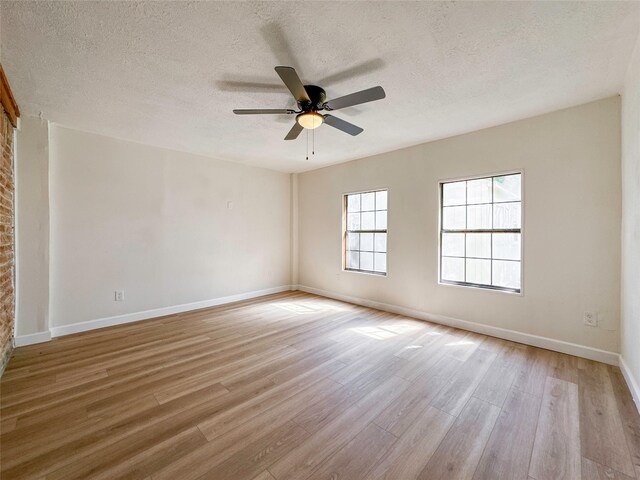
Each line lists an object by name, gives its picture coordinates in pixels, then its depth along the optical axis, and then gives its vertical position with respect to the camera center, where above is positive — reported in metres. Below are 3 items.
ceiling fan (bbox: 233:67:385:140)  1.91 +1.12
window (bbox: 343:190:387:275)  4.62 +0.14
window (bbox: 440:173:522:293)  3.25 +0.12
